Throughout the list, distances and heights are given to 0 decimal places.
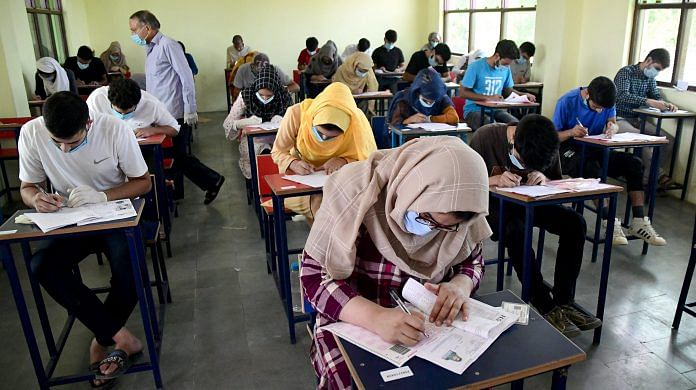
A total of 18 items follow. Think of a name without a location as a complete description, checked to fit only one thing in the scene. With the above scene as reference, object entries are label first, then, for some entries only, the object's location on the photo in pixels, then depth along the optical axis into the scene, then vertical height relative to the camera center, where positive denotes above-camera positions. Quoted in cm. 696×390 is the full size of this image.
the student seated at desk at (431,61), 720 -26
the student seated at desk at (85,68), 716 -18
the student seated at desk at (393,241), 123 -52
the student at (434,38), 938 +5
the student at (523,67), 670 -36
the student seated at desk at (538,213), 237 -85
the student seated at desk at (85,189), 213 -57
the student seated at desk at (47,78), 541 -23
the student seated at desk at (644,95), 459 -54
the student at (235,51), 921 -5
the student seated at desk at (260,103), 447 -47
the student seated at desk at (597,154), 358 -84
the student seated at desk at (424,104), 434 -51
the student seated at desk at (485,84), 544 -47
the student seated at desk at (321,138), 278 -50
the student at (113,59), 851 -9
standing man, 446 -30
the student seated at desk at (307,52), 910 -11
